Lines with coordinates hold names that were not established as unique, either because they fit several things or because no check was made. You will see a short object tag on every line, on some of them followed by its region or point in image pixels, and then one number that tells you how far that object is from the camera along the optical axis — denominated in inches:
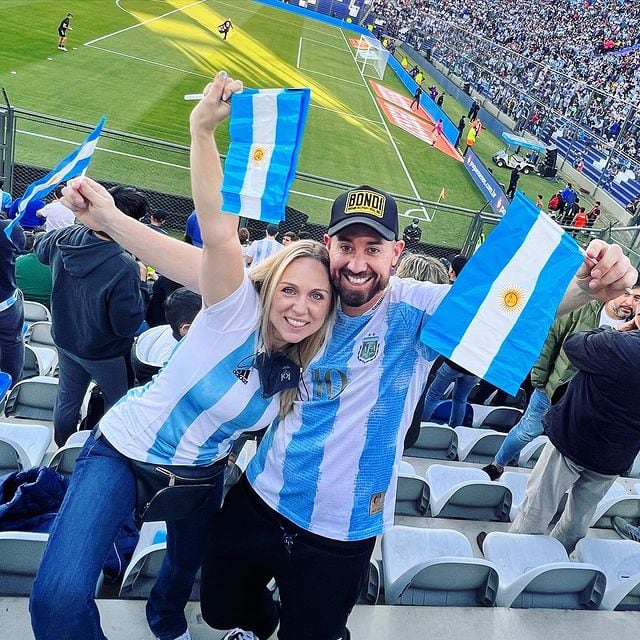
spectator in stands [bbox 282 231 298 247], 297.0
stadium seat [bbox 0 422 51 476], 135.6
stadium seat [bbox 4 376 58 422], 176.4
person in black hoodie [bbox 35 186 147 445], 140.0
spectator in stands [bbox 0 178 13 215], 189.0
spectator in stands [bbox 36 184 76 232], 242.0
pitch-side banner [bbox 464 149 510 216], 623.2
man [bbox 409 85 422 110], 1089.6
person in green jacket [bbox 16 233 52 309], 228.1
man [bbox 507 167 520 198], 730.2
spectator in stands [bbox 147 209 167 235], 268.4
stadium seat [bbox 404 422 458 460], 191.0
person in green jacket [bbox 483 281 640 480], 179.0
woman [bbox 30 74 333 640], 79.5
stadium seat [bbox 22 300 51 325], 233.9
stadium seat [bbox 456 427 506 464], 198.2
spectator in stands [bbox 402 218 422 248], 397.7
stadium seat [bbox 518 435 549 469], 204.7
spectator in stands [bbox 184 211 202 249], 266.7
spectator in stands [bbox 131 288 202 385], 134.0
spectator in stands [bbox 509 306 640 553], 129.5
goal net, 1330.0
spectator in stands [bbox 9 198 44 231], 313.9
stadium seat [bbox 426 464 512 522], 157.8
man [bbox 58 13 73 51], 783.1
